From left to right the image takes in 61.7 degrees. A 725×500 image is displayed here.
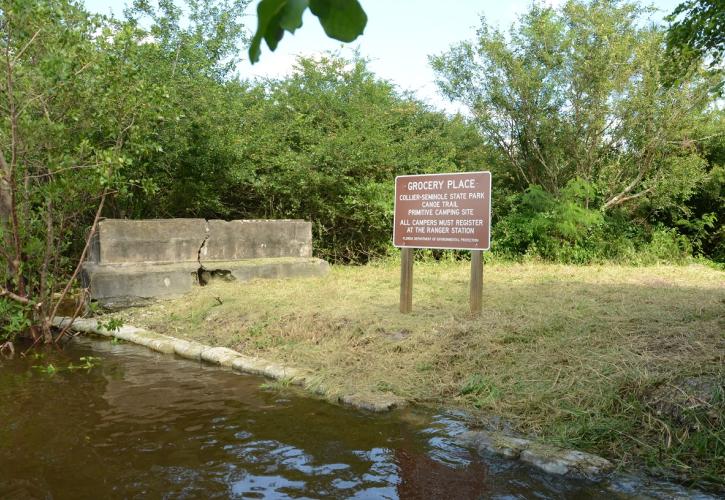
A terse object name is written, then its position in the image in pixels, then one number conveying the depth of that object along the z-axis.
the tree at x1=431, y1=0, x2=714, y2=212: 13.52
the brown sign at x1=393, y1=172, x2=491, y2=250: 7.14
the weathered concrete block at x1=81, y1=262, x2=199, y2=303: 9.23
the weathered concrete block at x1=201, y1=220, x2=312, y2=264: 10.72
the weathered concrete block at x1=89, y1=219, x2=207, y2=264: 9.52
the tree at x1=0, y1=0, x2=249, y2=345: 6.80
